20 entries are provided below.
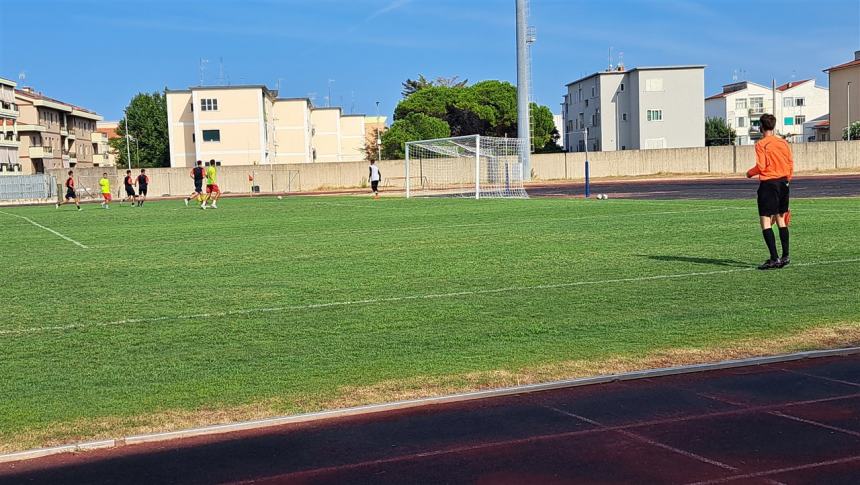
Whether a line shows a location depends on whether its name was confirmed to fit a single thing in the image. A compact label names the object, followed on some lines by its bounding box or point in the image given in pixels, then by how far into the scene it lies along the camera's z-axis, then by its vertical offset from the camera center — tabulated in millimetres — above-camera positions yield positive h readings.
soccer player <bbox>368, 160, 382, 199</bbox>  46406 +234
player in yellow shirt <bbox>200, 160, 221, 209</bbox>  37812 +242
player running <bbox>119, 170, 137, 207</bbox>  46366 +127
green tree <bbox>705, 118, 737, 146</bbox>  114062 +4653
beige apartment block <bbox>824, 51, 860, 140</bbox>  91688 +7260
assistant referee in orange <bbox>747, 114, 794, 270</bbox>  12188 -135
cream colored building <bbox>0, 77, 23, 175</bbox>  94000 +6735
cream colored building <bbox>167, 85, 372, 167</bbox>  90875 +6295
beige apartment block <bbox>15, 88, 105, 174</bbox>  101000 +6856
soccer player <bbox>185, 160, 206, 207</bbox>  38425 +433
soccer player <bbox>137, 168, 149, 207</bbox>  43919 +284
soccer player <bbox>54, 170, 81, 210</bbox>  44406 +113
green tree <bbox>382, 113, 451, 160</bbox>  96250 +5136
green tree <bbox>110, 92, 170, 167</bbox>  110188 +6898
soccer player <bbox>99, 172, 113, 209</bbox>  44166 +57
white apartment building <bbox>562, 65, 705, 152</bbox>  94500 +6824
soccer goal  47781 +695
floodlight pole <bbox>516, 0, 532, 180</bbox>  56531 +6292
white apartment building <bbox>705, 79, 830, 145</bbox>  120250 +8182
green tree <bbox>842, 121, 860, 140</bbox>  82438 +3157
